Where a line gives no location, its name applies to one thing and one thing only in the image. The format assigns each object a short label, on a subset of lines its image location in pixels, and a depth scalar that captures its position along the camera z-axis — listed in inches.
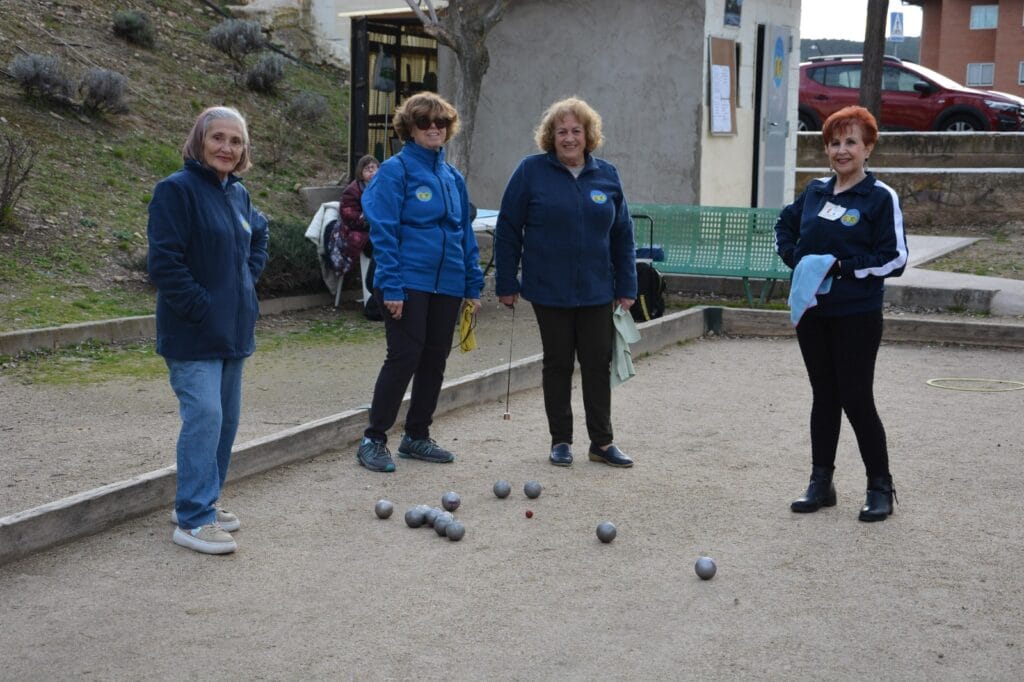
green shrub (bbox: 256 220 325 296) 469.7
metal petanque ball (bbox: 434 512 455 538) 216.2
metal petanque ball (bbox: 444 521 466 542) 214.2
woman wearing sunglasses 253.3
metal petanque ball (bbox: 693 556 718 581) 194.1
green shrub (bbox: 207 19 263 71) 766.5
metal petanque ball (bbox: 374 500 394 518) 225.9
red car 999.0
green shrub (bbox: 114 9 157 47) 723.4
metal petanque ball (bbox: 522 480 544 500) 240.0
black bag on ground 389.1
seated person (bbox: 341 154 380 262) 456.4
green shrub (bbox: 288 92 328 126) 732.0
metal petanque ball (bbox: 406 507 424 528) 220.7
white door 618.2
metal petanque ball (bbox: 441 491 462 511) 230.4
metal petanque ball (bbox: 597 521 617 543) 212.5
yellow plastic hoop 348.8
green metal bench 492.7
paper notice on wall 573.6
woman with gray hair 197.0
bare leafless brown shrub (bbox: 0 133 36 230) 466.6
